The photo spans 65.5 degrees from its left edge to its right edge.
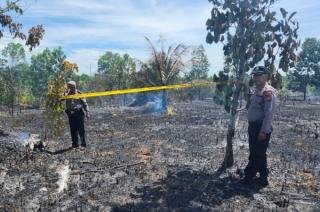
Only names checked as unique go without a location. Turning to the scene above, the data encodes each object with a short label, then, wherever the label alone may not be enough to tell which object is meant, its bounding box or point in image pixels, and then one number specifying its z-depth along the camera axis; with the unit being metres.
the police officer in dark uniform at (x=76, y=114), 5.83
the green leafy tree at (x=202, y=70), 28.07
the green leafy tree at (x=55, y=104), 5.93
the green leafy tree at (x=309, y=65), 29.81
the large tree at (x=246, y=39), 4.13
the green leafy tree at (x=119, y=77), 24.13
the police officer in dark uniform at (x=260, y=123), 3.70
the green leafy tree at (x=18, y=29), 5.60
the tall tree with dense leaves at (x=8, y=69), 13.53
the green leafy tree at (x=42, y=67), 38.53
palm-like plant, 16.87
